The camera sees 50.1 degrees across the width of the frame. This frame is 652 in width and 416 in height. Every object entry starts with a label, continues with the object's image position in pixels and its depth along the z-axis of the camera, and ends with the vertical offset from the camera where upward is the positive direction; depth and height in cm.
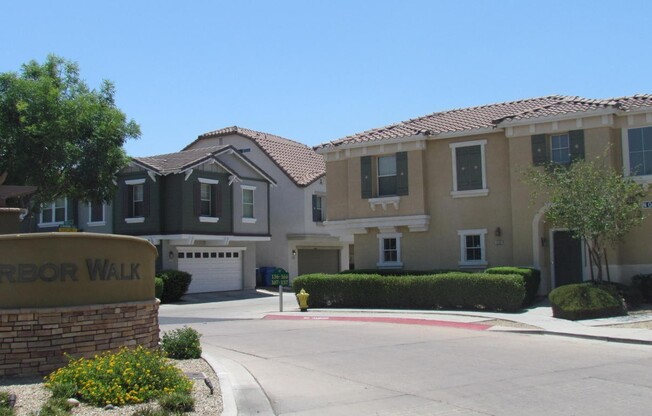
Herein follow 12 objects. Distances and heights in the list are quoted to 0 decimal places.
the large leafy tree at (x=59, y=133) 2080 +377
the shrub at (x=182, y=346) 1217 -161
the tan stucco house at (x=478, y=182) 2206 +239
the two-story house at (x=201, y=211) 3203 +203
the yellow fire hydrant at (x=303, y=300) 2406 -168
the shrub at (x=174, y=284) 2998 -130
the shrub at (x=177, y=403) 783 -169
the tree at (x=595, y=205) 1941 +114
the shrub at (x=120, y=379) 830 -154
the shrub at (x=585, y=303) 1834 -153
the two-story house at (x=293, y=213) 3825 +209
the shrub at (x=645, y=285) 2097 -123
